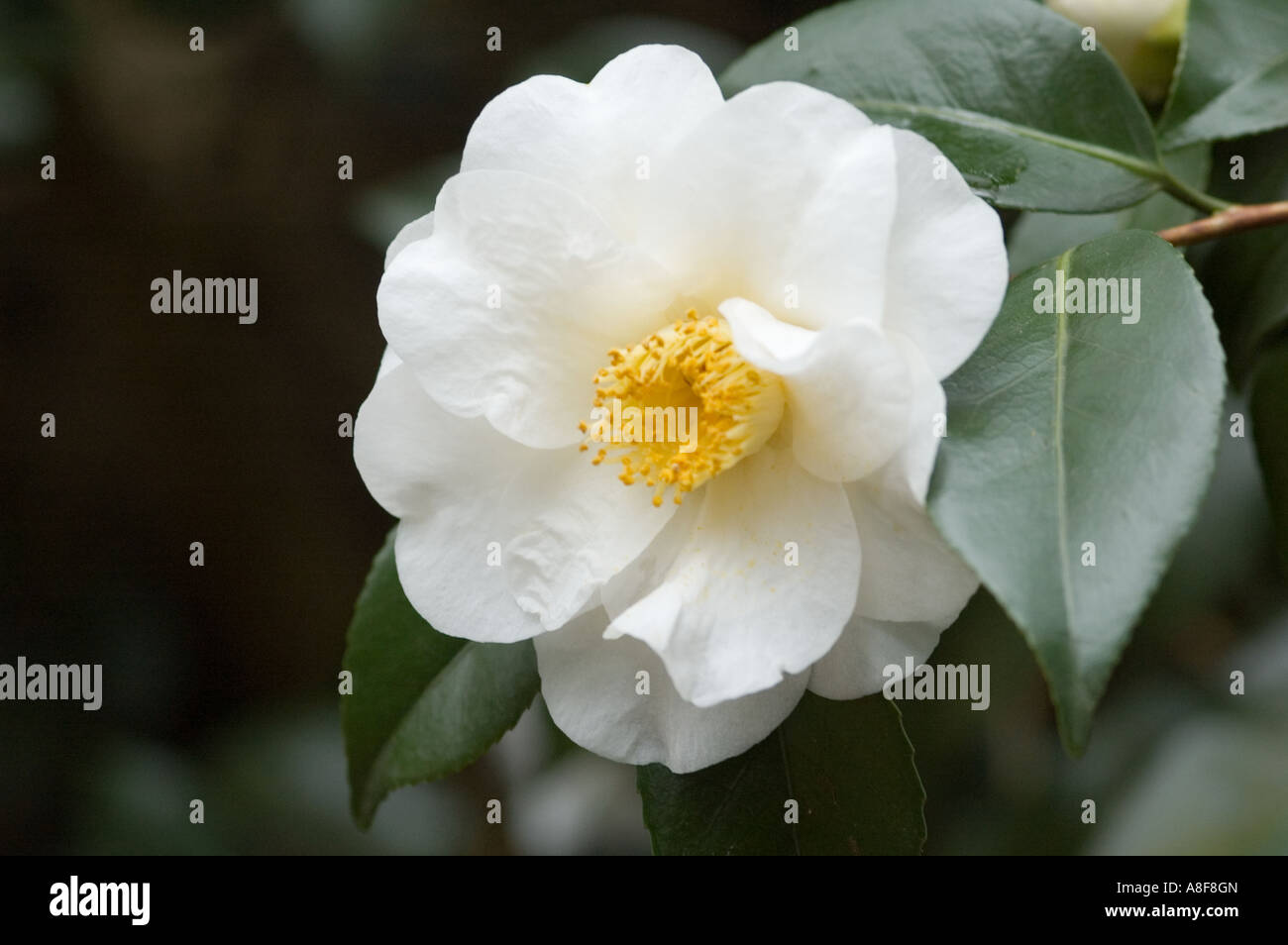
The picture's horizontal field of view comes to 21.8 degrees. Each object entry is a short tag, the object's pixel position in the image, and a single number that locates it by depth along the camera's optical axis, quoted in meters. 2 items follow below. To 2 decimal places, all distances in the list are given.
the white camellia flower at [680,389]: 0.45
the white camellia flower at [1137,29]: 0.52
